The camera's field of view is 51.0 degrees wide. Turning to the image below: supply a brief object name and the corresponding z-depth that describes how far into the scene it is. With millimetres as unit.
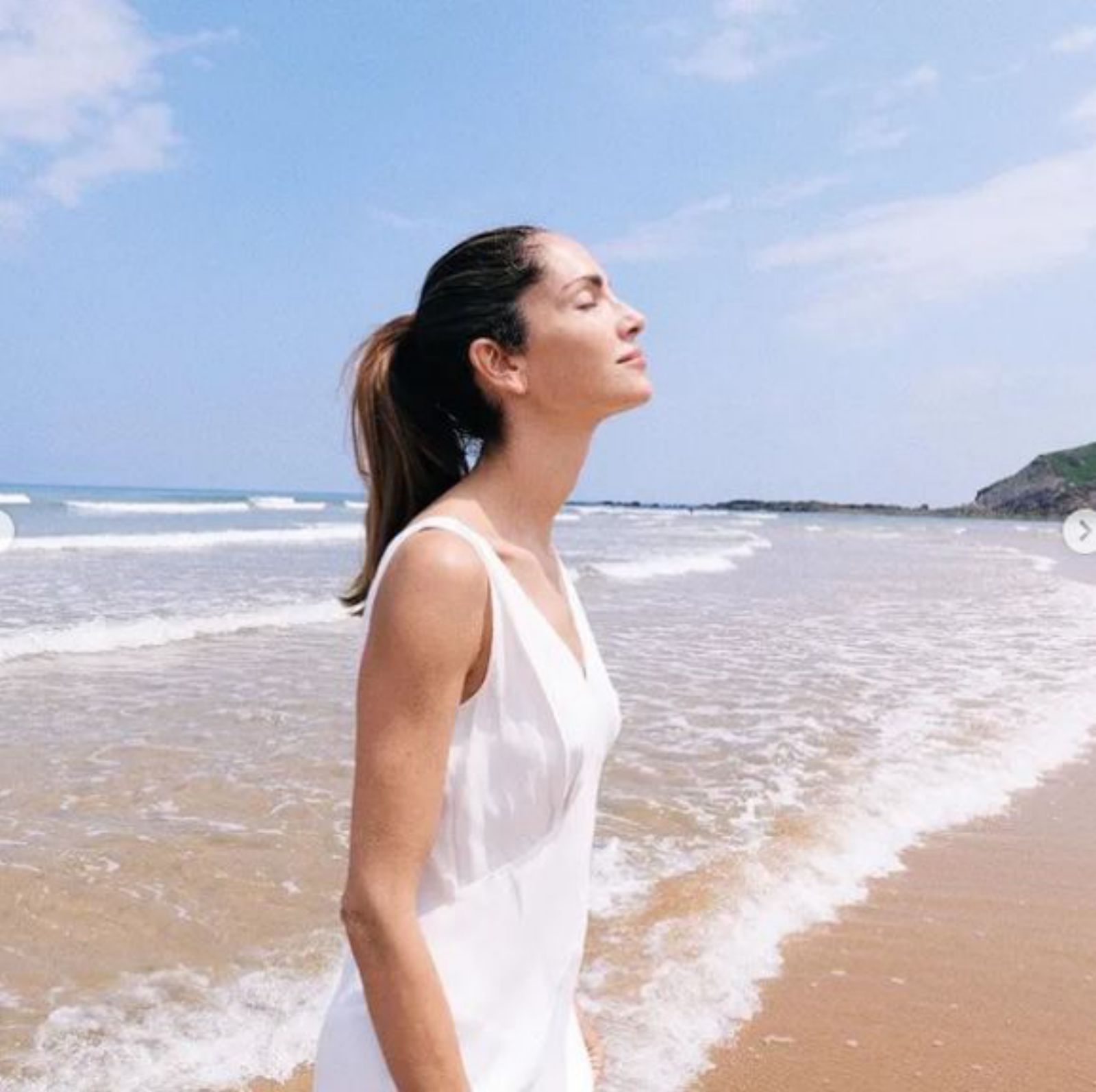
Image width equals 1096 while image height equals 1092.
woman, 1373
